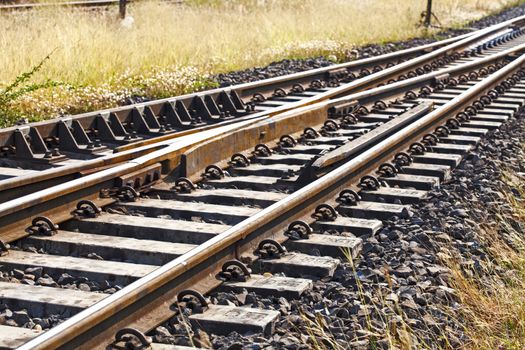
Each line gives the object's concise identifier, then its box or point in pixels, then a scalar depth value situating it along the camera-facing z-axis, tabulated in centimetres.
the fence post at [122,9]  2325
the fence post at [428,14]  2736
